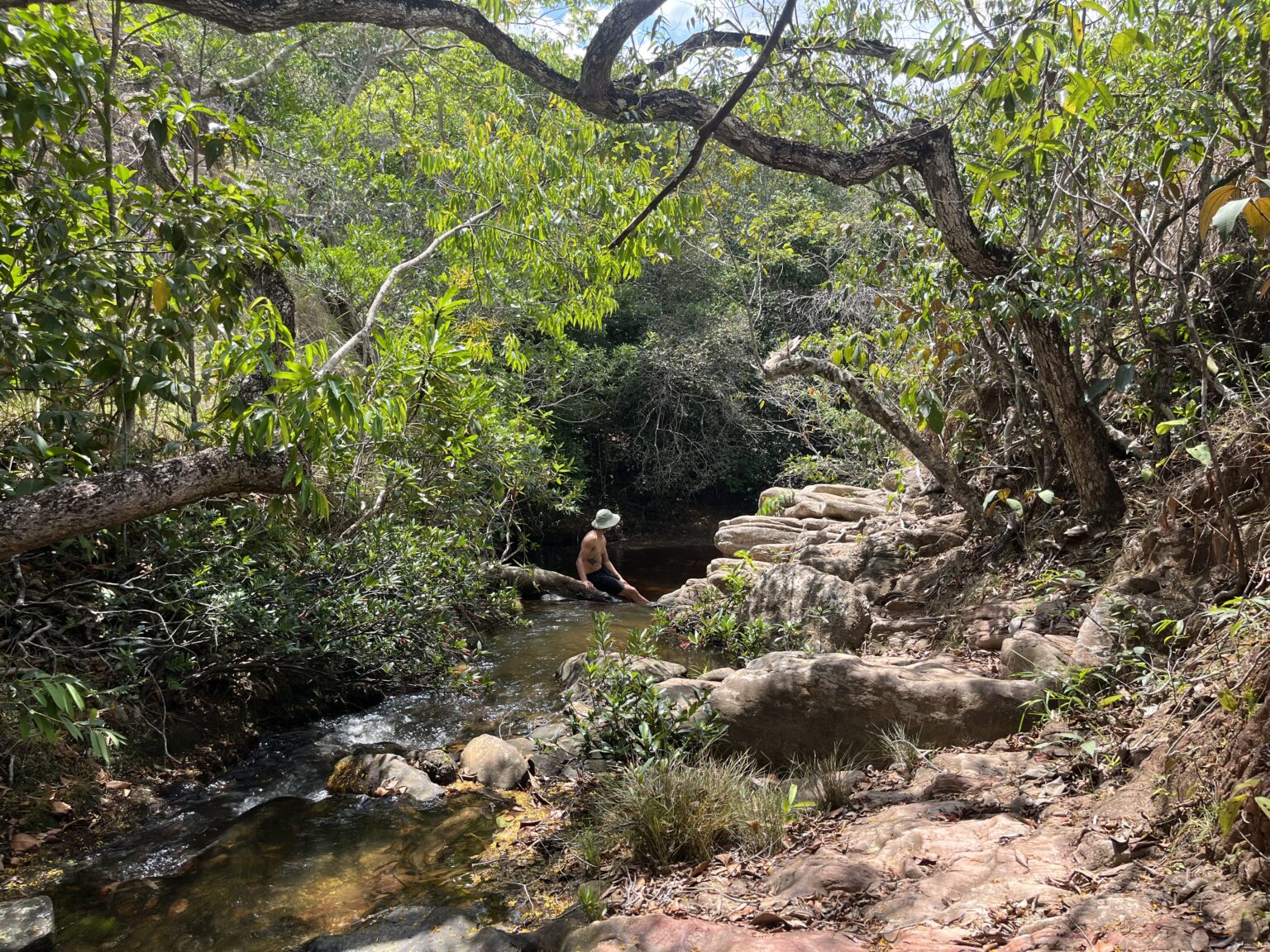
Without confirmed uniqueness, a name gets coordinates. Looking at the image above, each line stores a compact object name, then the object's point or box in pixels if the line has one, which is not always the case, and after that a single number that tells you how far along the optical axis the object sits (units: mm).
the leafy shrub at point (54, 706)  2734
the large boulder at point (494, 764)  4738
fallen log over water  10359
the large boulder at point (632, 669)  5551
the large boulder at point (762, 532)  9469
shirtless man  10164
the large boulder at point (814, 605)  6301
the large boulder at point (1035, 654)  4051
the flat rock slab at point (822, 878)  2811
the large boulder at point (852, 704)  4023
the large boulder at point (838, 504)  9531
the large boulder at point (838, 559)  7160
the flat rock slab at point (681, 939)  2393
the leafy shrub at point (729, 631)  6711
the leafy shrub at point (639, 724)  4215
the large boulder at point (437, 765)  4848
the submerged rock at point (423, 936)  2982
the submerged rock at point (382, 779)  4648
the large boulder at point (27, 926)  3100
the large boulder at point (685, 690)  4535
